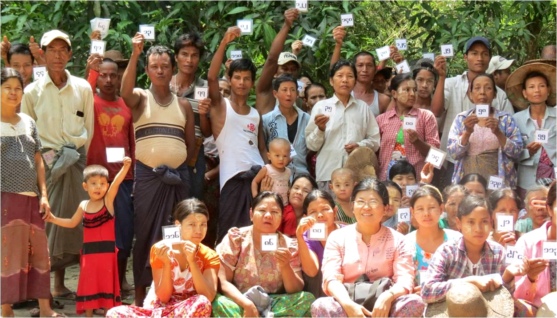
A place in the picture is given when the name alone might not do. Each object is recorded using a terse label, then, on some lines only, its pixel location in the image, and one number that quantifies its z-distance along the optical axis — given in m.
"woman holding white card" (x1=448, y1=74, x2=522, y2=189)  6.17
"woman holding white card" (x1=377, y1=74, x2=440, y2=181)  6.37
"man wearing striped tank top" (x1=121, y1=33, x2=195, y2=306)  5.92
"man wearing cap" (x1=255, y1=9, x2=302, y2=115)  6.78
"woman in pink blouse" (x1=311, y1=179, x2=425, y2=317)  4.65
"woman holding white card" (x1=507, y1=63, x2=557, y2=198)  6.27
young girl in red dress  5.40
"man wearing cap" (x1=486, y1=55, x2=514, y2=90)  7.12
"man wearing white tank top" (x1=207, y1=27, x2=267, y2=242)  6.20
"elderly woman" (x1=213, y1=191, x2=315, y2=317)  5.01
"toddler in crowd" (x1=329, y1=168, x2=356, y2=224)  5.90
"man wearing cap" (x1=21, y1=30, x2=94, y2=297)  5.84
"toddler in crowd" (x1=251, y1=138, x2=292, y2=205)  6.12
